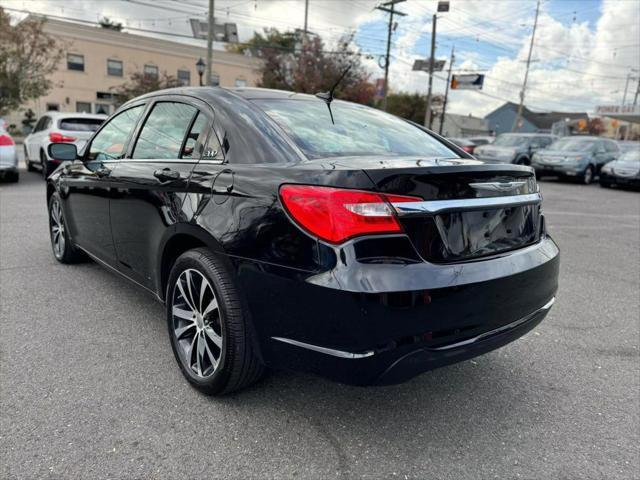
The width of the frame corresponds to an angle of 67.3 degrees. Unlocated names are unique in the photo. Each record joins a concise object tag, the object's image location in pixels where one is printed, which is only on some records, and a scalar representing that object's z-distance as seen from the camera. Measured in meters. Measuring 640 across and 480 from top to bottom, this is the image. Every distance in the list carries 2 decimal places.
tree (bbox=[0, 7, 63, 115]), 20.59
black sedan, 1.90
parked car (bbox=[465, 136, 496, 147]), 32.03
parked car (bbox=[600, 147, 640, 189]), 14.82
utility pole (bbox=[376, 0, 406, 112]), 31.88
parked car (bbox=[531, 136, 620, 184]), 16.12
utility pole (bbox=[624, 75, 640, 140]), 44.75
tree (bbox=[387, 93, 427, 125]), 53.31
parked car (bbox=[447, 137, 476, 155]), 21.97
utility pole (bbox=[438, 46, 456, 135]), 46.93
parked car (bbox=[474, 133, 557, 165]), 17.31
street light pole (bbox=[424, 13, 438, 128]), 34.12
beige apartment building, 36.84
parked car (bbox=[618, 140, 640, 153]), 16.51
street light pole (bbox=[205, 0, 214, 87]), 20.09
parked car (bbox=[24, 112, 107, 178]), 10.70
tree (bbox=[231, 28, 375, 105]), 28.02
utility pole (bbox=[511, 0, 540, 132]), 45.19
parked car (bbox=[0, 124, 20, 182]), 9.85
